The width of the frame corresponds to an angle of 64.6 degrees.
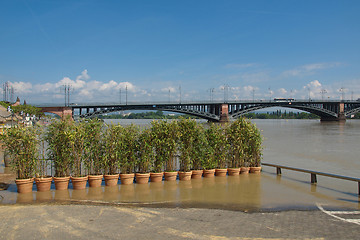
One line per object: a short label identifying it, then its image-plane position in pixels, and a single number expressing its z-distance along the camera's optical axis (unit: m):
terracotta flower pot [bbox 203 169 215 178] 11.43
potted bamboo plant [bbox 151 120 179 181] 10.84
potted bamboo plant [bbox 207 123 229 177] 11.76
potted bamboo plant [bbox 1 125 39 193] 9.52
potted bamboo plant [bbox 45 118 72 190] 9.73
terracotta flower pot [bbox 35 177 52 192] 9.41
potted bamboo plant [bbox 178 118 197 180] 11.11
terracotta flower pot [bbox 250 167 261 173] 12.47
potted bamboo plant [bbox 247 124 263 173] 12.43
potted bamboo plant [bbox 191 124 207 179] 11.31
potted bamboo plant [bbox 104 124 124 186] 10.10
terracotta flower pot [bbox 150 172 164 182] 10.63
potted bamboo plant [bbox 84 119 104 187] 10.19
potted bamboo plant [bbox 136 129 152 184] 10.42
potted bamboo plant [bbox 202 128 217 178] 11.46
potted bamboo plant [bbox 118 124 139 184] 10.31
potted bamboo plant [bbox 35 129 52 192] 9.41
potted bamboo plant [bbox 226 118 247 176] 12.16
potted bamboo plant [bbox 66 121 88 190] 9.90
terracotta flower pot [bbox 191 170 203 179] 11.30
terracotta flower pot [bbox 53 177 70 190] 9.63
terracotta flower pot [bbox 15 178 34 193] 9.17
